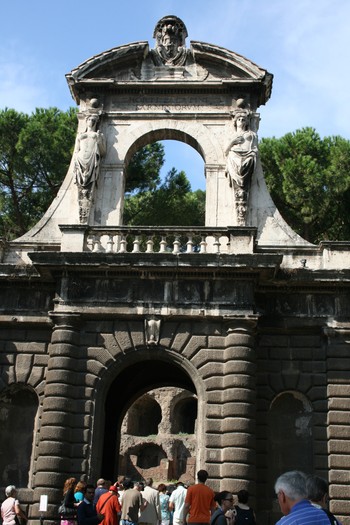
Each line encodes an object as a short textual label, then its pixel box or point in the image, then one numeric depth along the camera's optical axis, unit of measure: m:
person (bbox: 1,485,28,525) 12.19
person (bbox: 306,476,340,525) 5.29
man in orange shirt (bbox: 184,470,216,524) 12.39
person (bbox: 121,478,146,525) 13.31
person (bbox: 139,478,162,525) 14.31
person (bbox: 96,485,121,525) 12.26
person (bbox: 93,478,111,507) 13.32
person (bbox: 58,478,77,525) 12.39
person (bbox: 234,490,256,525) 10.78
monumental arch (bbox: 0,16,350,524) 16.12
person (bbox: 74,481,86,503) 12.50
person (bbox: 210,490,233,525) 10.45
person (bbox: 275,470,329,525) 4.89
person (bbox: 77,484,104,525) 11.10
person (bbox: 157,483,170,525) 17.39
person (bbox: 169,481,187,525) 15.70
